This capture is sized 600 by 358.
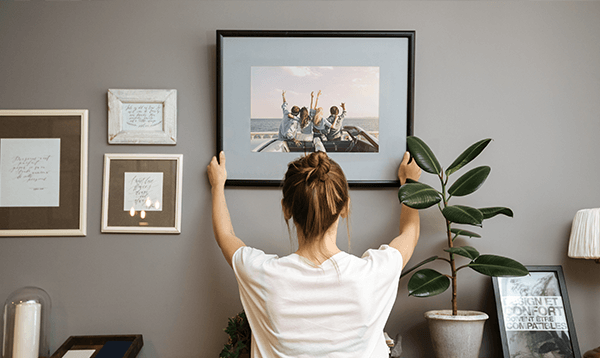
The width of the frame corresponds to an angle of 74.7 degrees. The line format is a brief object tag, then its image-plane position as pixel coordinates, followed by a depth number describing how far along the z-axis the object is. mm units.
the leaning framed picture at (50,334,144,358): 1444
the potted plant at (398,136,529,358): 1309
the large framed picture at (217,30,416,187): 1601
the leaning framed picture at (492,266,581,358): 1476
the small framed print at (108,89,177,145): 1601
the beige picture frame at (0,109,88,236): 1597
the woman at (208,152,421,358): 1012
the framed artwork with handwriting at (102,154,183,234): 1591
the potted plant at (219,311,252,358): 1396
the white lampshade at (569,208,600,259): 1444
